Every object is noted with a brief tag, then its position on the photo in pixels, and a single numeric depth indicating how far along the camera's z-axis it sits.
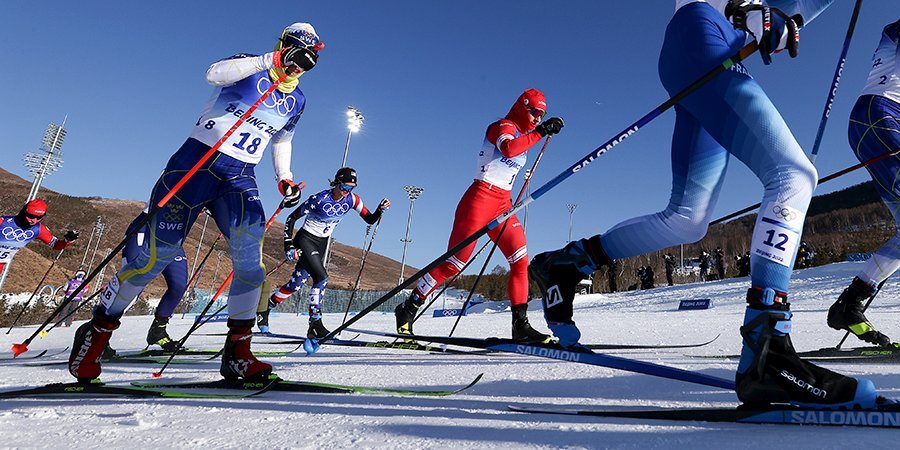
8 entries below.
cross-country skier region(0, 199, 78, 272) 7.10
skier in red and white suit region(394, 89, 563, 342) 3.99
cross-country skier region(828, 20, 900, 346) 3.01
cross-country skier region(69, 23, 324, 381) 2.49
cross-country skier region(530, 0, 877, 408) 1.44
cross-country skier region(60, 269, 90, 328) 11.95
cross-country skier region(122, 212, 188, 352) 4.89
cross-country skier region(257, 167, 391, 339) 6.67
